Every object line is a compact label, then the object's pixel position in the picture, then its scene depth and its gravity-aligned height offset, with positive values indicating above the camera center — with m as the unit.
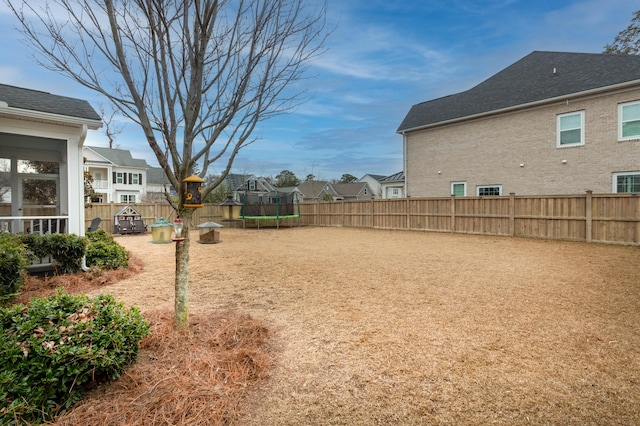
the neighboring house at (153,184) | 37.98 +2.38
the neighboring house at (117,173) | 30.77 +3.02
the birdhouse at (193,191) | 3.00 +0.11
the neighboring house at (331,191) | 46.66 +1.81
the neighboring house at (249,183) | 36.19 +2.36
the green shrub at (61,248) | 5.46 -0.79
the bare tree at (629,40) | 17.90 +9.29
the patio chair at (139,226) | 15.95 -1.16
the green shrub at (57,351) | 2.00 -0.99
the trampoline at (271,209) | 18.89 -0.35
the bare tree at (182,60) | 2.83 +1.33
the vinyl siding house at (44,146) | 5.62 +1.18
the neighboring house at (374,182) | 50.56 +3.29
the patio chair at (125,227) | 15.53 -1.15
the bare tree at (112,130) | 27.47 +6.26
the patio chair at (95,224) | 9.61 -0.64
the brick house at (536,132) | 11.66 +3.05
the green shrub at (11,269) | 4.09 -0.85
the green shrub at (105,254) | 6.43 -1.04
